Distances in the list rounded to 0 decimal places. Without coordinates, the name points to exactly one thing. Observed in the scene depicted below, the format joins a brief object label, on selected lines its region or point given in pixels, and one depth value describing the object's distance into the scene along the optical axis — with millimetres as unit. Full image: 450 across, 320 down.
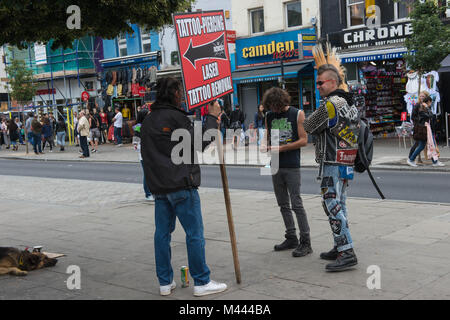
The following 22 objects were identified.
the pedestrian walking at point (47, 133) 29094
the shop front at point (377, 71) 21422
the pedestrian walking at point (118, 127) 28250
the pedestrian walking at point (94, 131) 27022
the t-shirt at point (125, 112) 33344
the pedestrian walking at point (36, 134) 26094
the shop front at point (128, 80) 32250
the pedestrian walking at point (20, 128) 35338
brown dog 6035
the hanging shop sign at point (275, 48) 23859
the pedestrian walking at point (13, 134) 32312
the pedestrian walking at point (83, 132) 23141
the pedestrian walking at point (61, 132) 28727
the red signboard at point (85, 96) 30641
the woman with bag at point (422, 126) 14345
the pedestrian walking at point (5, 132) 35250
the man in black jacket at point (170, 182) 4957
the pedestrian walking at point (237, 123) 23969
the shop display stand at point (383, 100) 22938
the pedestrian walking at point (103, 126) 31453
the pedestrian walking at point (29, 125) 29062
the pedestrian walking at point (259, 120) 22562
